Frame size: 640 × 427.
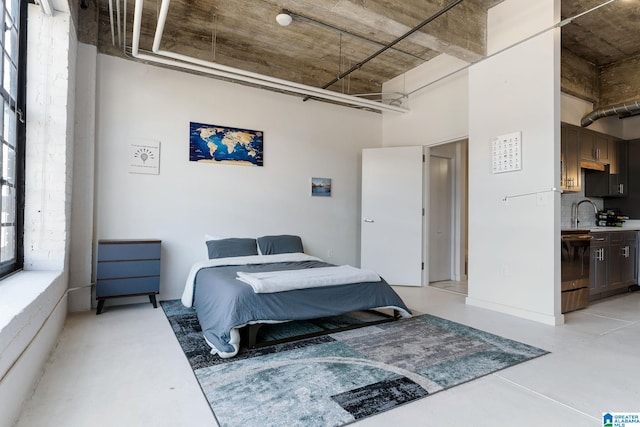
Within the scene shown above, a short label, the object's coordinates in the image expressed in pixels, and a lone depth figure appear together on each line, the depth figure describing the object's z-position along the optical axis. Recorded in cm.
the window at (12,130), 253
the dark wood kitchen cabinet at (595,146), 496
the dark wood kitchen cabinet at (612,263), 448
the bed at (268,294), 271
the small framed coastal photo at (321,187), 554
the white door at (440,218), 585
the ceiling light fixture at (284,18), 376
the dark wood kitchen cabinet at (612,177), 541
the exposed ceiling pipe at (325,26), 390
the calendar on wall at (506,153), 377
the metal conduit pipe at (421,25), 329
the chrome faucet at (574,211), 540
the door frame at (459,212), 605
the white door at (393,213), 545
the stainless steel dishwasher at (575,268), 381
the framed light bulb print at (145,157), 424
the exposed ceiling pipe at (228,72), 309
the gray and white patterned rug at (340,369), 187
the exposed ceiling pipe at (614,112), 484
